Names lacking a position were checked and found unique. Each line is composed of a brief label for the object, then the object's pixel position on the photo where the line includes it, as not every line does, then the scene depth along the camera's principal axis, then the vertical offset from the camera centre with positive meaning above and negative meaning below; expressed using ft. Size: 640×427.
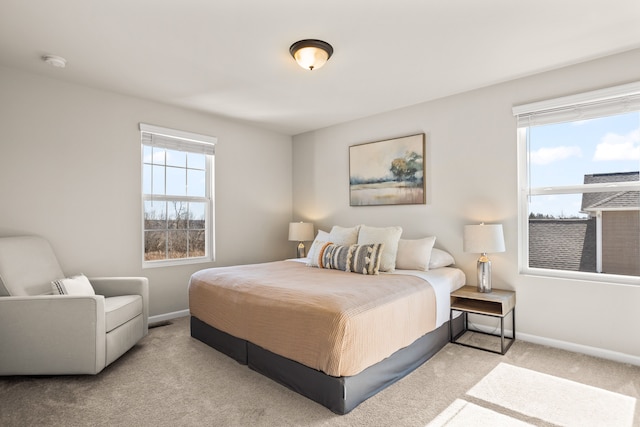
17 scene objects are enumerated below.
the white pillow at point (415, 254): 11.20 -1.37
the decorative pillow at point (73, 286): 8.86 -1.90
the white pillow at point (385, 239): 10.91 -0.90
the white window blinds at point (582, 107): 9.08 +3.03
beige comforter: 6.69 -2.27
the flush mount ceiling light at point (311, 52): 8.32 +4.03
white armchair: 7.93 -2.74
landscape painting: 13.16 +1.68
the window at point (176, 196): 12.73 +0.72
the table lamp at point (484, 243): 10.15 -0.93
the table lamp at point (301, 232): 15.88 -0.87
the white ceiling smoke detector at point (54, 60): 9.09 +4.19
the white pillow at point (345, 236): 12.39 -0.85
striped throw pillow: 10.52 -1.44
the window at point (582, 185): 9.30 +0.78
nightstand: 9.60 -2.82
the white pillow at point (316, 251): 12.14 -1.38
